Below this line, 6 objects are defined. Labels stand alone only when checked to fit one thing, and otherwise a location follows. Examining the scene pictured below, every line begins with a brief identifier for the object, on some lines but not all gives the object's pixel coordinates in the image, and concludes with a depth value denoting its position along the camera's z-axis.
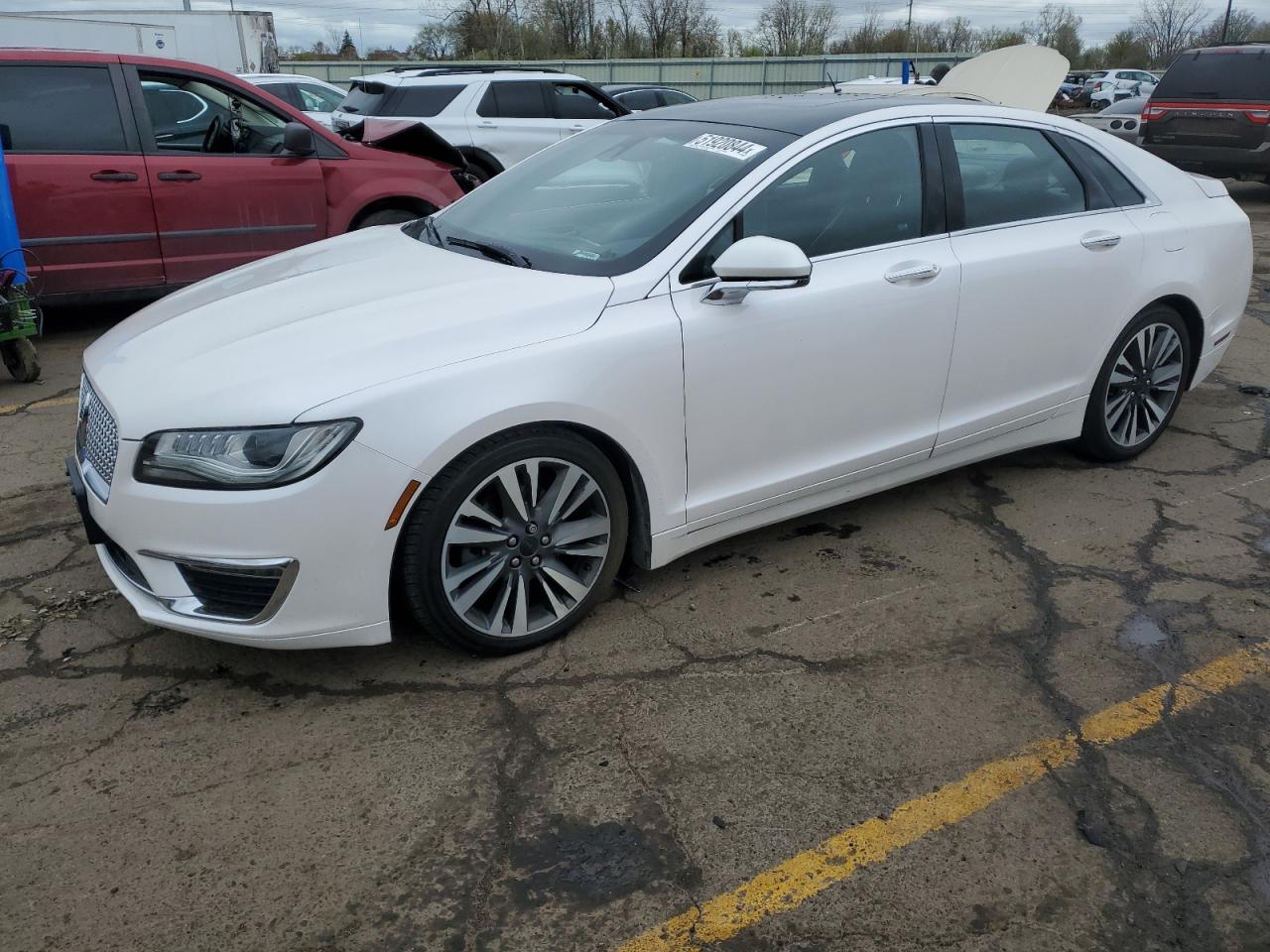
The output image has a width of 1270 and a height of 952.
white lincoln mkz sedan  2.71
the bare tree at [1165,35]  65.19
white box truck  20.12
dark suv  12.52
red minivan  6.21
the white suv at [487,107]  10.37
